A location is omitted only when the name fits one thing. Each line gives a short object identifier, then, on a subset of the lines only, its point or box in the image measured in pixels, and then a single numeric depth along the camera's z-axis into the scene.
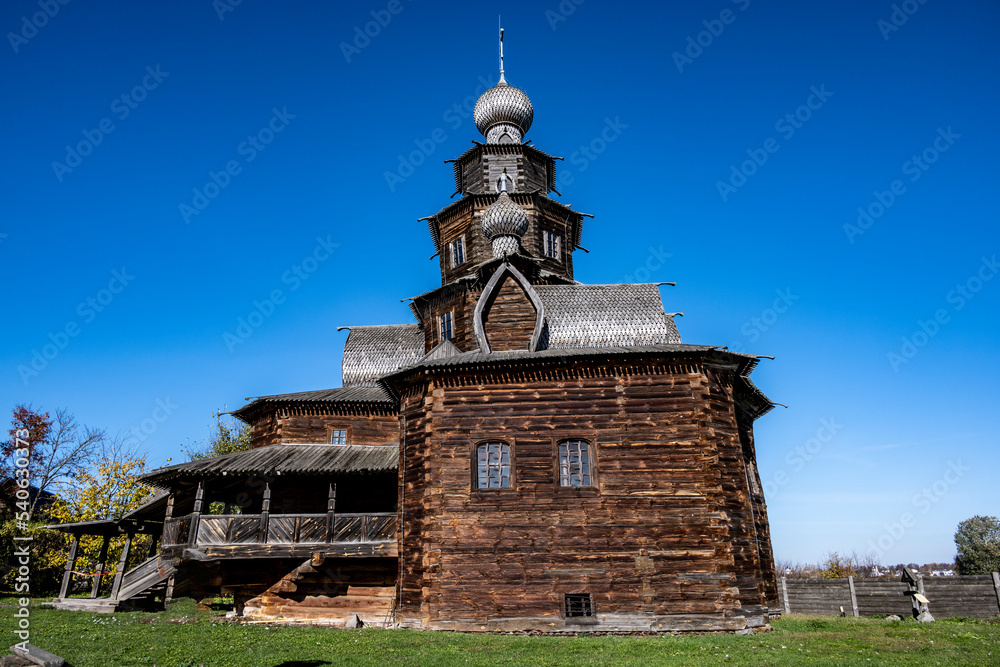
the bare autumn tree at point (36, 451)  35.34
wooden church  16.03
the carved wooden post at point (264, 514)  18.17
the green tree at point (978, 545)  39.88
